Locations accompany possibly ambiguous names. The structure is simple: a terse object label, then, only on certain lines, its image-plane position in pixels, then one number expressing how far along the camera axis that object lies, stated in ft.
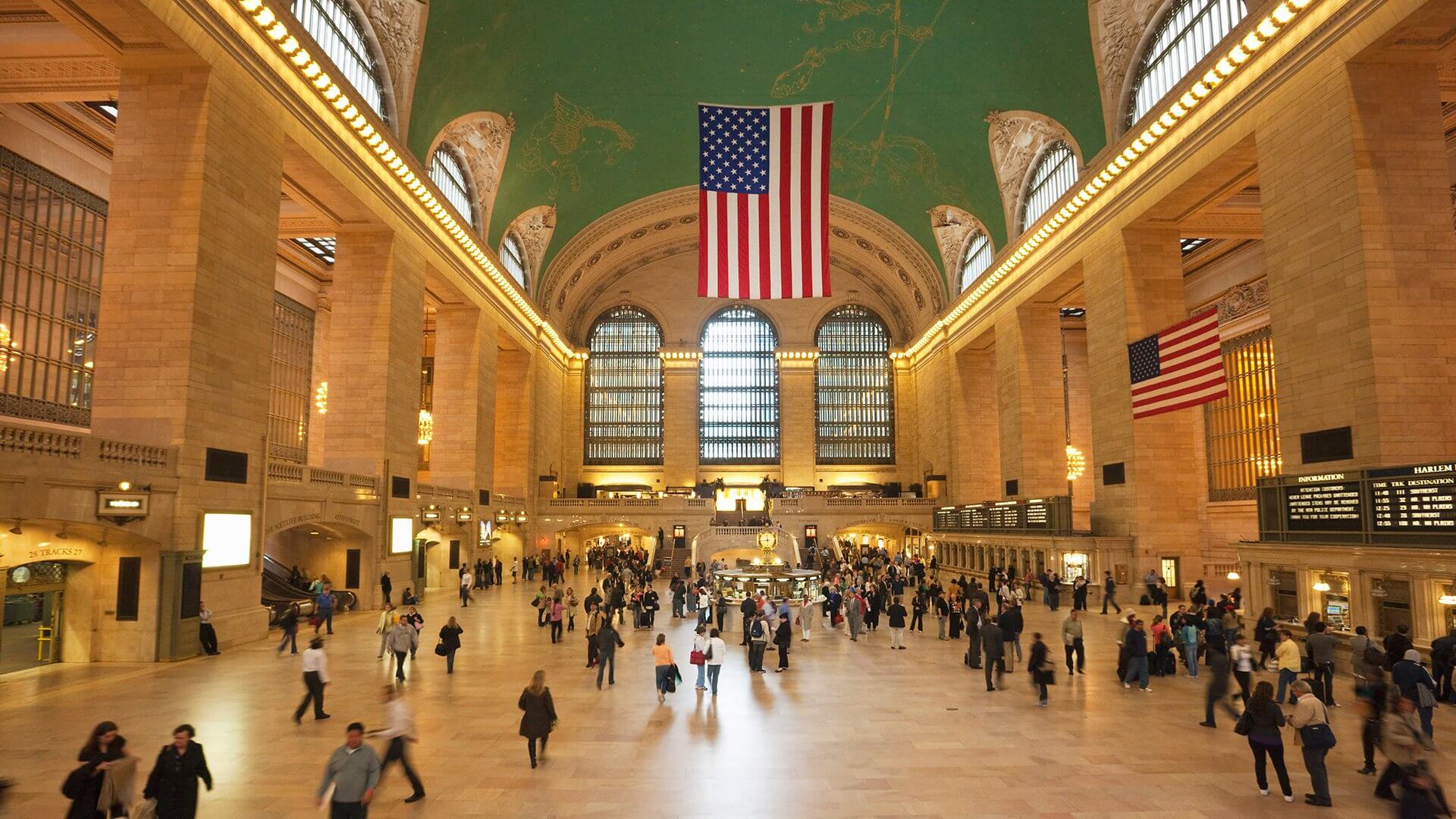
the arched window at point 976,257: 114.32
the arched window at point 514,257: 114.62
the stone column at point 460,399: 98.84
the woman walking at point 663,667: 34.76
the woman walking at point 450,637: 40.68
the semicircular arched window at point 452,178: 88.53
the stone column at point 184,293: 46.34
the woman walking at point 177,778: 18.08
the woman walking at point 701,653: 36.14
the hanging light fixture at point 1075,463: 122.13
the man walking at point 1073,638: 40.96
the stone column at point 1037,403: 99.76
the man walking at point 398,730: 22.56
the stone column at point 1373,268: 45.93
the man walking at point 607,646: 37.86
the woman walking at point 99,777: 17.38
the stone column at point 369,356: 73.26
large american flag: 58.39
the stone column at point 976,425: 124.06
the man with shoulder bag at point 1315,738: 22.00
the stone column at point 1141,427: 72.28
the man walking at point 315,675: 30.99
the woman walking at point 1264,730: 22.29
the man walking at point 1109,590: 68.08
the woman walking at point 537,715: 25.12
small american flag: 59.21
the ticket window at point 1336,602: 42.57
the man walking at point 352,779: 17.63
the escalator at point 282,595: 63.82
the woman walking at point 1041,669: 34.40
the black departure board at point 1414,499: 37.78
